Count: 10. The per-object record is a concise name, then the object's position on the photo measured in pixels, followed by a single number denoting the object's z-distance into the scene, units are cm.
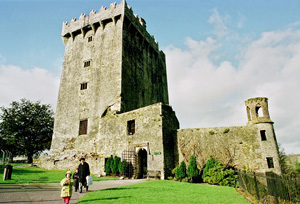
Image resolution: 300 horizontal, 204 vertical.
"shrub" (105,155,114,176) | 1774
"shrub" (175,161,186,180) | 1505
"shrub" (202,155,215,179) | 1465
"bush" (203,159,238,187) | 1341
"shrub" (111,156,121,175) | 1740
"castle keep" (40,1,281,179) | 1579
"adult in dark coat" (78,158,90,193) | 982
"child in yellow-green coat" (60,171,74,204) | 675
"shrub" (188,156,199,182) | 1462
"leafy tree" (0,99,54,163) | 3441
